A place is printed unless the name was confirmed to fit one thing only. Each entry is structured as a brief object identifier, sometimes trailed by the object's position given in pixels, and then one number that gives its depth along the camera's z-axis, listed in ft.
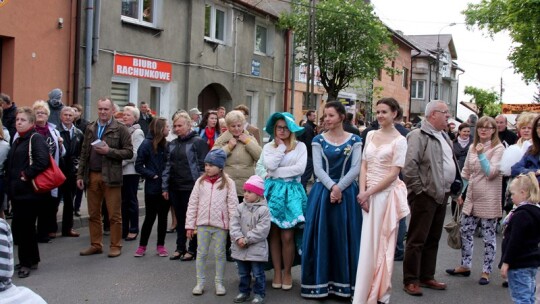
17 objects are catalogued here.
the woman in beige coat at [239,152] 24.91
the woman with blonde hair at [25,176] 23.22
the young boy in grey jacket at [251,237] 20.20
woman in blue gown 20.47
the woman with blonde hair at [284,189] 21.31
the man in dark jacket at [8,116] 30.94
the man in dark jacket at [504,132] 37.23
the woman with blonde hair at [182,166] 25.72
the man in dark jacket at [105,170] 26.17
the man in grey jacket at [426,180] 21.45
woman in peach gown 19.77
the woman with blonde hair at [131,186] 30.07
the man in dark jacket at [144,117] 46.29
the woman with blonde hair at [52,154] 26.40
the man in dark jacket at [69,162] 30.63
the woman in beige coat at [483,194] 24.57
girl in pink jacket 21.33
